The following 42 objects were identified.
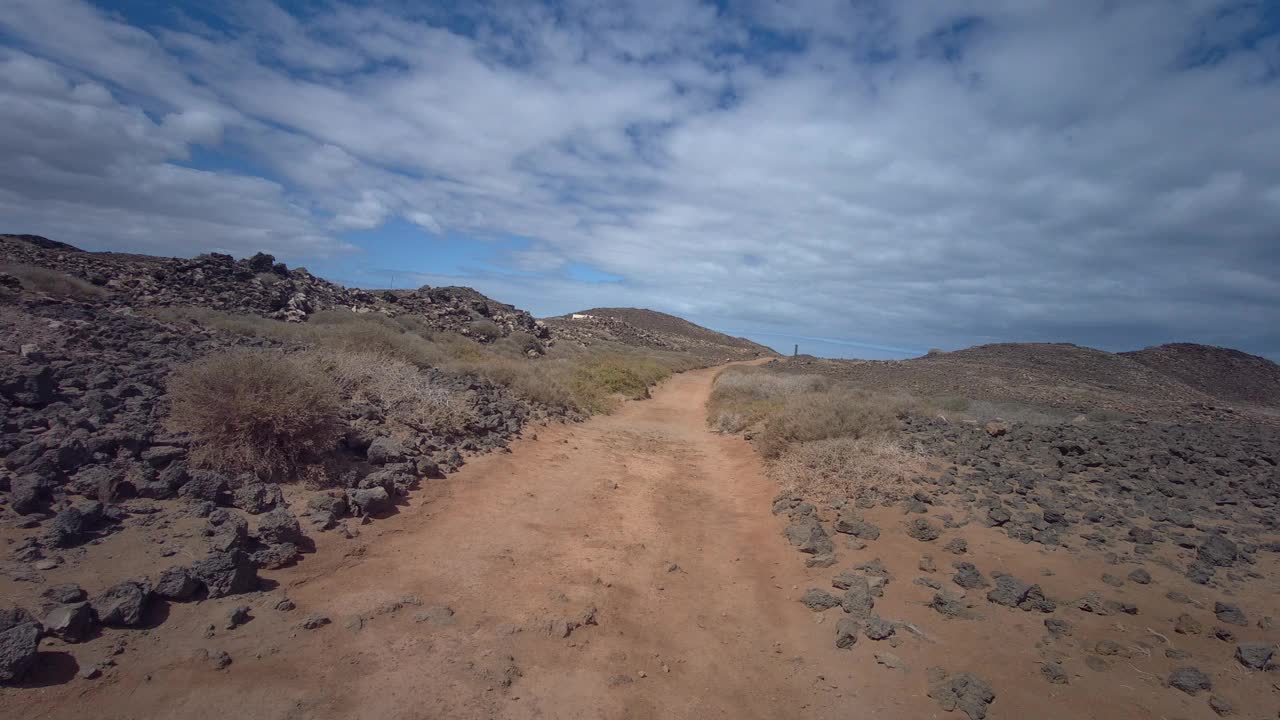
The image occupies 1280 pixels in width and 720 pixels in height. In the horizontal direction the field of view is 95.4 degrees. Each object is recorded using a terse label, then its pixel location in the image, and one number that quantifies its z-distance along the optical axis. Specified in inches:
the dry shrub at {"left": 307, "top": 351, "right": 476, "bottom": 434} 384.8
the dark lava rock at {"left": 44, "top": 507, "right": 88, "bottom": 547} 179.0
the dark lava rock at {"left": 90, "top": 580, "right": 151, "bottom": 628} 151.9
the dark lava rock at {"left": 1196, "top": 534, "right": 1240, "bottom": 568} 227.1
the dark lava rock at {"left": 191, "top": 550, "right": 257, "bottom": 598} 178.2
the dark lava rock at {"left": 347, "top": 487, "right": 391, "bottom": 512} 261.3
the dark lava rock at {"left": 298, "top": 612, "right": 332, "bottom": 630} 172.4
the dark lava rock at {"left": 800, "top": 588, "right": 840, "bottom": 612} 226.4
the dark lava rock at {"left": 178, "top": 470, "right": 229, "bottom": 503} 229.1
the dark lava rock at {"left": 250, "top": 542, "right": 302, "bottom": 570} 202.8
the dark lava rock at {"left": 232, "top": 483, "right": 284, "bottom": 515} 234.8
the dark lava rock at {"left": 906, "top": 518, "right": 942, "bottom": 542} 274.8
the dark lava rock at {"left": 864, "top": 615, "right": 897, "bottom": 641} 201.0
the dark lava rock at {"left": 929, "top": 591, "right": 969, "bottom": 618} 213.0
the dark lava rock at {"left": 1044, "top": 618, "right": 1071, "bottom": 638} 195.8
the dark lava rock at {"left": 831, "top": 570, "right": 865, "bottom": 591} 238.8
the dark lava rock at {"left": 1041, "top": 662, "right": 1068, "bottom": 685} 173.5
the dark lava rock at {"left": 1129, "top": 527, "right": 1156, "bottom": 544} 250.4
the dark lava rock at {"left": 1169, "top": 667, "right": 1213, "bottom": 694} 162.9
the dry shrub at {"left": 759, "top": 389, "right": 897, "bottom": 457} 419.5
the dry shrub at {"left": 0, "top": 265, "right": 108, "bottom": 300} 663.1
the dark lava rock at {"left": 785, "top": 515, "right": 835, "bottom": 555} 274.3
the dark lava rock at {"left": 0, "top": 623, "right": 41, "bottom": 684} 125.9
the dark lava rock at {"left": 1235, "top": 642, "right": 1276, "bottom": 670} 167.6
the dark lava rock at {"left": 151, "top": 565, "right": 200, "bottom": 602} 167.5
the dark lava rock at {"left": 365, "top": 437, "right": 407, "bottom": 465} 314.5
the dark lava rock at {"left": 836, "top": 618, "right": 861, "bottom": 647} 199.8
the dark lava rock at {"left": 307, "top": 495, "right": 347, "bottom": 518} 249.8
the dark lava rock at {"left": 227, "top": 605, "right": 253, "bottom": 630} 165.2
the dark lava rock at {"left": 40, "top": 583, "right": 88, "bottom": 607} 152.2
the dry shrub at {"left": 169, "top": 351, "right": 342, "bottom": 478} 260.5
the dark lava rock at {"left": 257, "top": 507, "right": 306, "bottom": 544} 212.8
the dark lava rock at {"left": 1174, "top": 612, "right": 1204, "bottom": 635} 187.3
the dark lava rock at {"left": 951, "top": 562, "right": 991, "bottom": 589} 230.7
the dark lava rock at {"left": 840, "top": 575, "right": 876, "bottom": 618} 217.9
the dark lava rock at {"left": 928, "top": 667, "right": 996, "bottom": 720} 165.2
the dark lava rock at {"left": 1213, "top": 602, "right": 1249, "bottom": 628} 187.9
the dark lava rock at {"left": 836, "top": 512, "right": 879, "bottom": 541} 281.6
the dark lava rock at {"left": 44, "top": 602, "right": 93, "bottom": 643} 142.2
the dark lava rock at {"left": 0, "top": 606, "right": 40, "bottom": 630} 133.6
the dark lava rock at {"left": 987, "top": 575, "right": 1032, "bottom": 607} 215.3
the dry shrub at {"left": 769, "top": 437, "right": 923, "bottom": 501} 332.2
